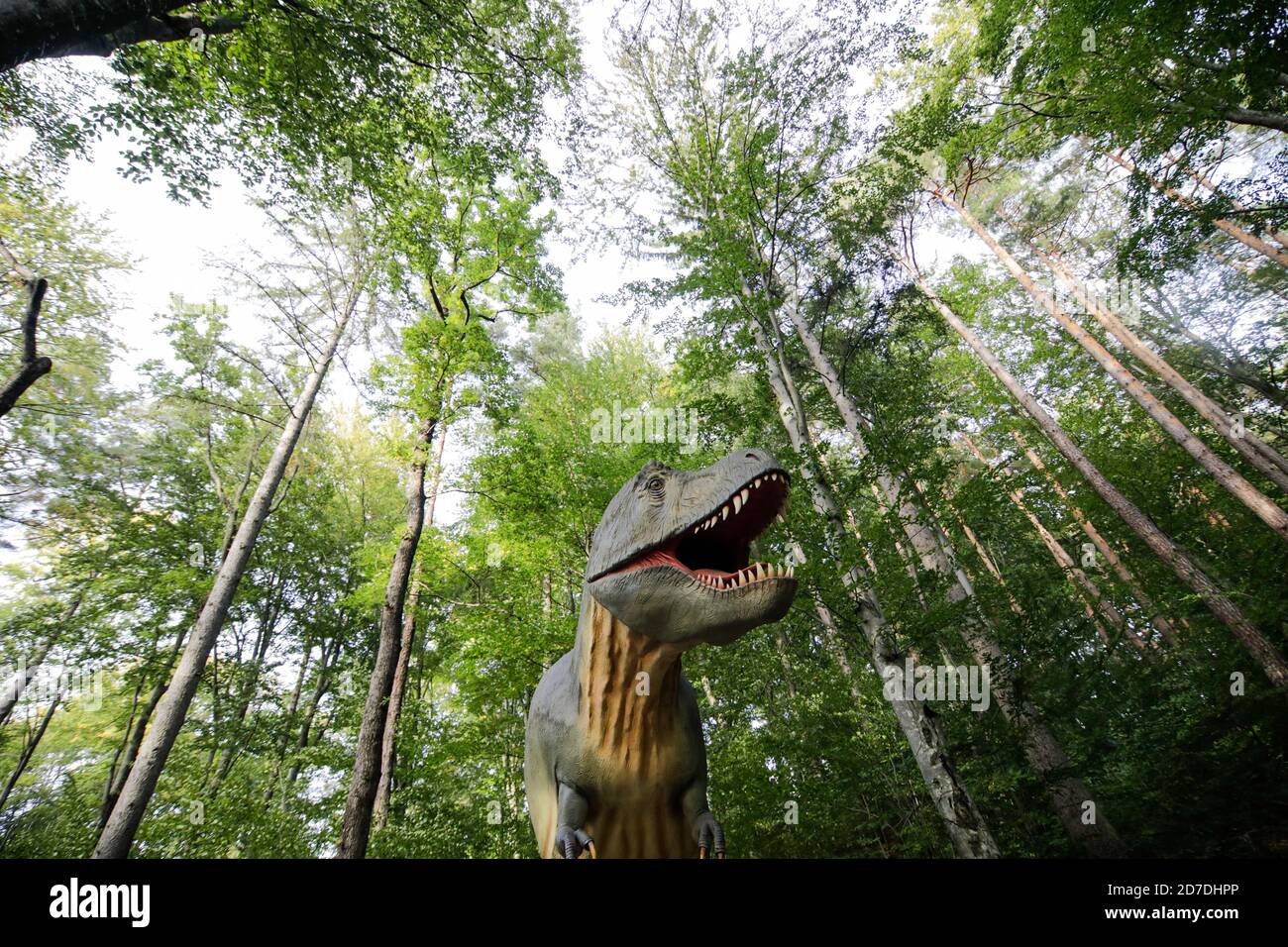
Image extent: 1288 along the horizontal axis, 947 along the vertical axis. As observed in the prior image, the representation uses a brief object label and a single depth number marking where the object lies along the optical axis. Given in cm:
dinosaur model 189
